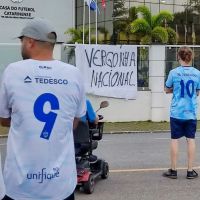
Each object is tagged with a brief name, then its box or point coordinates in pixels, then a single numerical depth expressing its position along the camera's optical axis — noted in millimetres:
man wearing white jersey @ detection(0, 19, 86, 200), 3371
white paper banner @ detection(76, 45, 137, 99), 16141
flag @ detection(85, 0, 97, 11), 27931
